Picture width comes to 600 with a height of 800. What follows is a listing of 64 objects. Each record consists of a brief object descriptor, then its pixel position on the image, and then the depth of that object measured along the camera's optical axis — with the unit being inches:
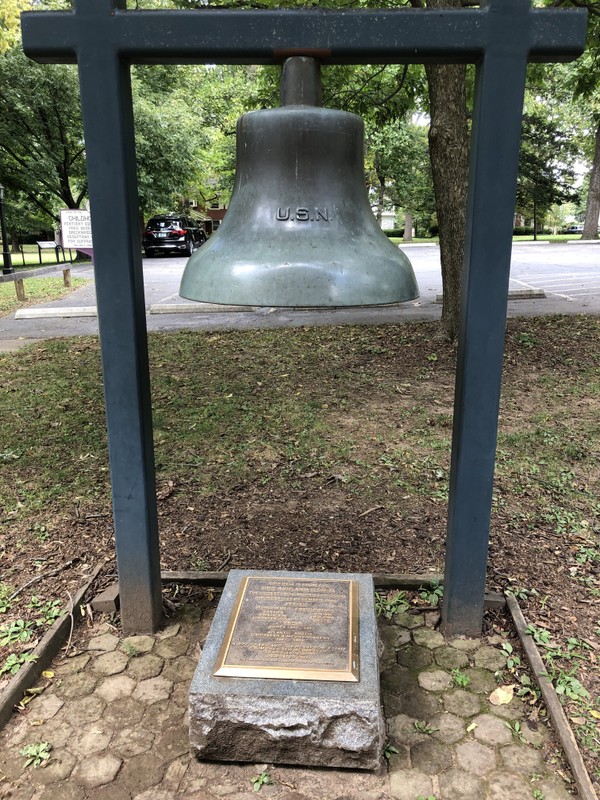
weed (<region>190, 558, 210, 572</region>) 133.5
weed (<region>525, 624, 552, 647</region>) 107.6
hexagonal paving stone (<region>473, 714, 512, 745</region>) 89.4
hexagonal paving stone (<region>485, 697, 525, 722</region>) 93.5
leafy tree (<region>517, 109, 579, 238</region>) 1348.4
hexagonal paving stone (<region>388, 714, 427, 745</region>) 89.7
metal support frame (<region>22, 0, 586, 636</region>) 82.0
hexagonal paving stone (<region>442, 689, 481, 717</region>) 94.6
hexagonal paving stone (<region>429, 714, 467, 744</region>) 89.9
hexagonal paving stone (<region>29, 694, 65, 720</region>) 94.7
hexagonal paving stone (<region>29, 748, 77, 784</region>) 83.7
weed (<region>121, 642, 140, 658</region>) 107.8
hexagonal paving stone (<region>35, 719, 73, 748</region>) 89.9
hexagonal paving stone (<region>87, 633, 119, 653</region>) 109.7
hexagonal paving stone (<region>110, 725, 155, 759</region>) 88.0
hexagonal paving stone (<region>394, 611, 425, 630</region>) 115.1
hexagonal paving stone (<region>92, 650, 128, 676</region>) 103.8
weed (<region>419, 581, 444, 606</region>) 120.8
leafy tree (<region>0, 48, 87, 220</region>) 760.3
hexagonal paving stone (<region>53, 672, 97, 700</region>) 98.9
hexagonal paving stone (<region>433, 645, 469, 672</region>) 104.6
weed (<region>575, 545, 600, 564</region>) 132.4
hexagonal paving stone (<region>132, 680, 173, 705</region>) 97.7
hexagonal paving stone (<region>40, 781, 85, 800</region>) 81.1
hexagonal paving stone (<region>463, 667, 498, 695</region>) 99.0
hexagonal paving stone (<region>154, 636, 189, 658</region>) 107.9
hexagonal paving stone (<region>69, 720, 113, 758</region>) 88.3
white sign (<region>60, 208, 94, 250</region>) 468.8
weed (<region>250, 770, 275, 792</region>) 82.5
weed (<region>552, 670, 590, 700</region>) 95.8
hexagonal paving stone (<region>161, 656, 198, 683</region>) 102.2
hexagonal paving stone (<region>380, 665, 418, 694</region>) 99.7
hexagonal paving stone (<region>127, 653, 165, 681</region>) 102.6
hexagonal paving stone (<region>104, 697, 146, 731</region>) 93.1
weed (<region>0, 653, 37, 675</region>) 101.7
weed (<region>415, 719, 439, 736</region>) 91.2
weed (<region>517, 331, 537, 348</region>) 306.3
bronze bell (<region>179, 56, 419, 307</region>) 69.4
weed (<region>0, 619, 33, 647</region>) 109.7
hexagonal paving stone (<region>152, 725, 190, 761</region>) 87.7
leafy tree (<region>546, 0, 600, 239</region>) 251.1
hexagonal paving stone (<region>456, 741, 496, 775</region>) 85.0
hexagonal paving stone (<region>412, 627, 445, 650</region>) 109.9
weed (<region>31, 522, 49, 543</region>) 144.0
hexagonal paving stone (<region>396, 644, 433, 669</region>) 105.0
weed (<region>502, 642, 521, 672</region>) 103.4
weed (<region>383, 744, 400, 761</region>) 87.1
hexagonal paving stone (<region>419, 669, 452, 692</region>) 99.7
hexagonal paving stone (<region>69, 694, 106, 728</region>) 93.6
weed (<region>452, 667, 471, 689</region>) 100.0
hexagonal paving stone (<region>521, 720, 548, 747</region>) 88.8
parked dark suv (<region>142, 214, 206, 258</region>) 918.4
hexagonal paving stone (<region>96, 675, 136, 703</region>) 98.4
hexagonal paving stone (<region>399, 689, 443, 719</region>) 94.6
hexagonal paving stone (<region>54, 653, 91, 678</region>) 104.0
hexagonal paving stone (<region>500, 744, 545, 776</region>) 84.4
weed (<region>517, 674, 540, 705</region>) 96.3
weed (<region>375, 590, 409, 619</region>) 118.3
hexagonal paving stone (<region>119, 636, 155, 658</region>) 108.4
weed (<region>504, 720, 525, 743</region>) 89.6
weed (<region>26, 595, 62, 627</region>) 114.8
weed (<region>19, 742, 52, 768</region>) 86.1
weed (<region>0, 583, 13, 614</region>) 119.1
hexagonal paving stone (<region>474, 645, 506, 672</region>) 104.1
